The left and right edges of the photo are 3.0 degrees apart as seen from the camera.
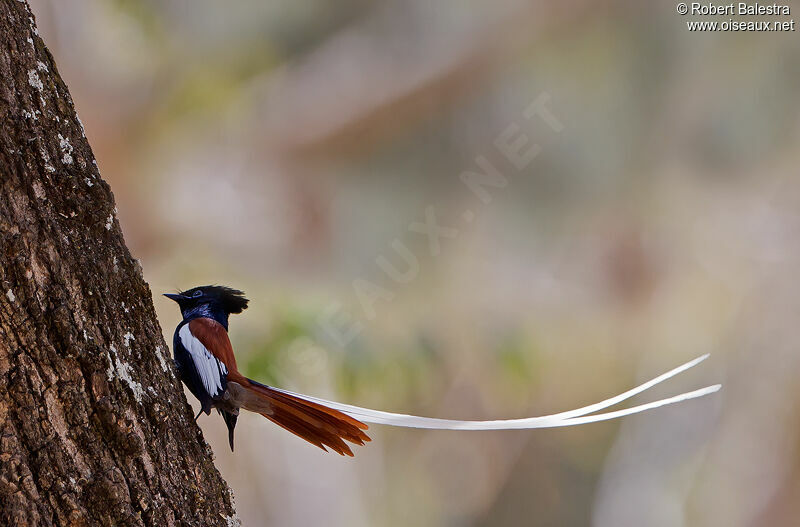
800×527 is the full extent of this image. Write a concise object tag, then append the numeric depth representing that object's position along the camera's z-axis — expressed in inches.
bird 380.6
